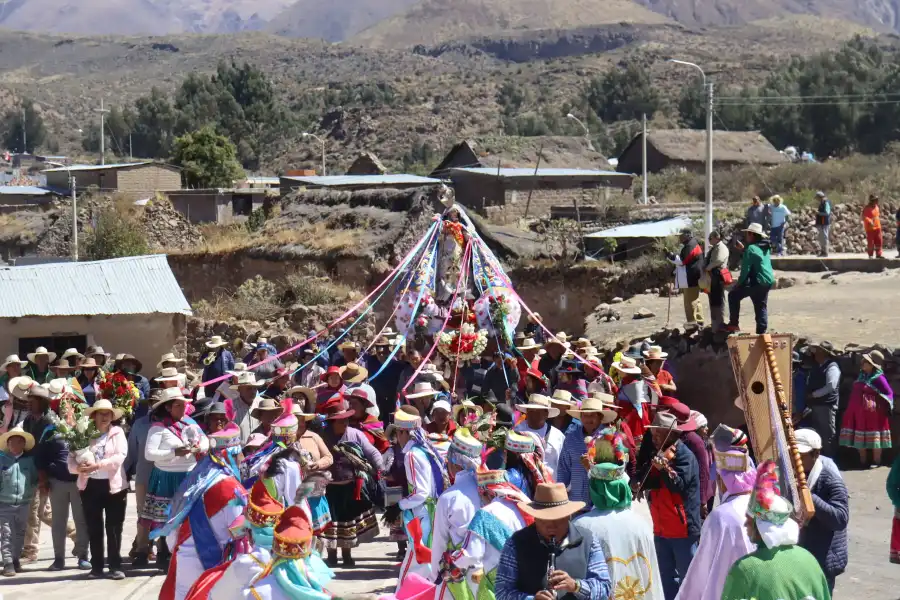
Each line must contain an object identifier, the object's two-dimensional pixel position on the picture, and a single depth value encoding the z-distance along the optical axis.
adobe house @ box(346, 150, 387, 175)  58.53
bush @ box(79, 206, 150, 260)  38.84
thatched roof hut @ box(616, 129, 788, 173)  55.69
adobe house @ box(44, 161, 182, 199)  51.59
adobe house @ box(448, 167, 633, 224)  42.97
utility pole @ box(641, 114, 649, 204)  46.95
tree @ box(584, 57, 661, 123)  92.00
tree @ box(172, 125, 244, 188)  56.44
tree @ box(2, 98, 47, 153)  114.75
